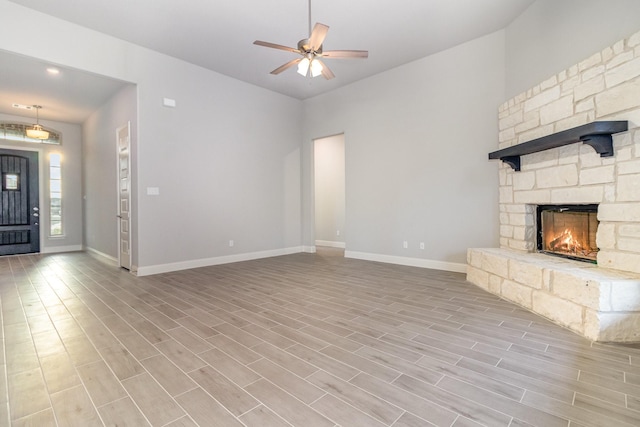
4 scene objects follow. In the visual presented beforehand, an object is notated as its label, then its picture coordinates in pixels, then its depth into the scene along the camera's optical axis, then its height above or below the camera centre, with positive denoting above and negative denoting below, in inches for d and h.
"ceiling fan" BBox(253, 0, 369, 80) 120.6 +67.4
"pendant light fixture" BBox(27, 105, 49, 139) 259.6 +71.1
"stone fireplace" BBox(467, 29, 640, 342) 96.0 +1.8
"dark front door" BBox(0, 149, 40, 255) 271.1 +8.7
